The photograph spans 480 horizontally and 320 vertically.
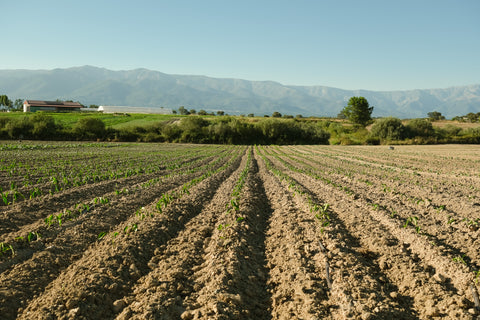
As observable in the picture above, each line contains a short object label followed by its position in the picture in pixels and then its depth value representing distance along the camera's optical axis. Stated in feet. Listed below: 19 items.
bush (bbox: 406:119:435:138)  219.82
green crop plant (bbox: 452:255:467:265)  17.92
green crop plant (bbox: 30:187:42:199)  32.60
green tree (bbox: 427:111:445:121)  384.62
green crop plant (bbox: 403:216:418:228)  25.45
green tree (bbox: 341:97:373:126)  294.46
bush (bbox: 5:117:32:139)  193.67
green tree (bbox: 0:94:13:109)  419.46
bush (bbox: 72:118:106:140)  210.59
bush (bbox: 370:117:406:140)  214.28
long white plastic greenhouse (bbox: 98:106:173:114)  360.36
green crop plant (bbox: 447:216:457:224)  25.66
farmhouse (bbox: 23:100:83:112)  345.02
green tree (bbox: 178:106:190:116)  417.40
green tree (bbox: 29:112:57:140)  200.15
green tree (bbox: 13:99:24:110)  444.47
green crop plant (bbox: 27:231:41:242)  21.42
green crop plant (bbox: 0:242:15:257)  18.71
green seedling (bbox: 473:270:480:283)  15.95
